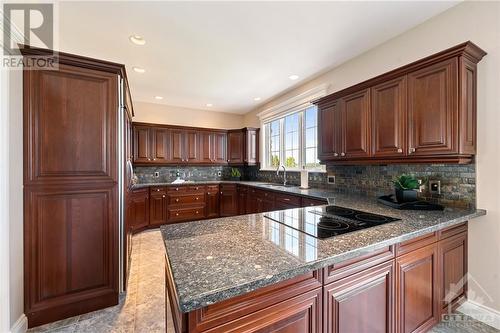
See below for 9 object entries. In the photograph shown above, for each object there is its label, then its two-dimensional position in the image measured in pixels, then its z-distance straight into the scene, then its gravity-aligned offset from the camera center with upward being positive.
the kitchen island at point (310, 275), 0.80 -0.52
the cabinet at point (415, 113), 1.76 +0.49
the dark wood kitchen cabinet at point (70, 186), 1.78 -0.17
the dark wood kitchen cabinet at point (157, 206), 4.40 -0.81
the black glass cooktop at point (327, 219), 1.33 -0.39
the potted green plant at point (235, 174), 5.74 -0.22
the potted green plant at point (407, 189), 2.05 -0.23
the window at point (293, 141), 3.83 +0.49
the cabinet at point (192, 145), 4.67 +0.48
